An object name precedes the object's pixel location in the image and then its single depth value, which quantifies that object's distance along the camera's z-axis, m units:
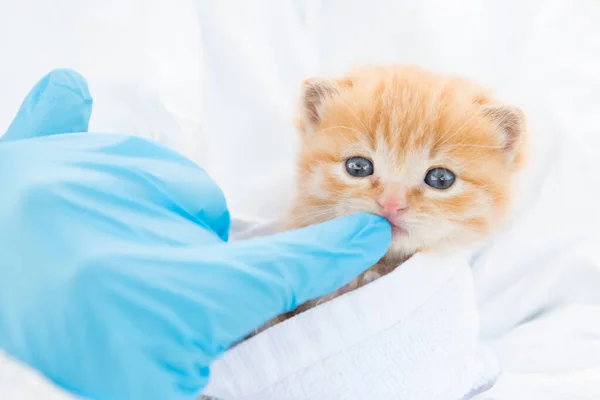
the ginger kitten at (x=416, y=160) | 0.23
